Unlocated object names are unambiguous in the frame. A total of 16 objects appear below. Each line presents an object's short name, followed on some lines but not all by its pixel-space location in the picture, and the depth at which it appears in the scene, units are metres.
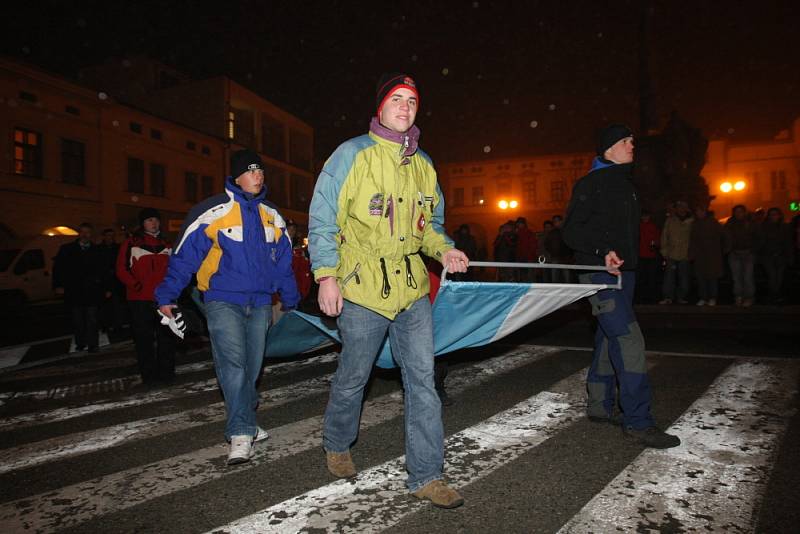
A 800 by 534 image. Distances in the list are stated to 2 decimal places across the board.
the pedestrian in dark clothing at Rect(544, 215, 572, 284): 13.77
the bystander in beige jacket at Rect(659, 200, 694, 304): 12.25
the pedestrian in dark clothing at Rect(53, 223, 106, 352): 8.84
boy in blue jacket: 3.86
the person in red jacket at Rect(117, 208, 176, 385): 6.16
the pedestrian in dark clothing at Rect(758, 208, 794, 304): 11.72
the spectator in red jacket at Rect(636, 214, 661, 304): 12.53
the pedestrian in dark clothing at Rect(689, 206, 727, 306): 11.76
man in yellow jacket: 3.03
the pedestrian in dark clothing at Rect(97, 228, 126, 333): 9.57
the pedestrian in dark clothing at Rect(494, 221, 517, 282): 14.84
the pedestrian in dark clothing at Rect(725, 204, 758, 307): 11.70
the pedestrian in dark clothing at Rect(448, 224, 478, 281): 14.83
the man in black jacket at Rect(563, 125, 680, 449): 3.93
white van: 17.33
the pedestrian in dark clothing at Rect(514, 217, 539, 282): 14.59
